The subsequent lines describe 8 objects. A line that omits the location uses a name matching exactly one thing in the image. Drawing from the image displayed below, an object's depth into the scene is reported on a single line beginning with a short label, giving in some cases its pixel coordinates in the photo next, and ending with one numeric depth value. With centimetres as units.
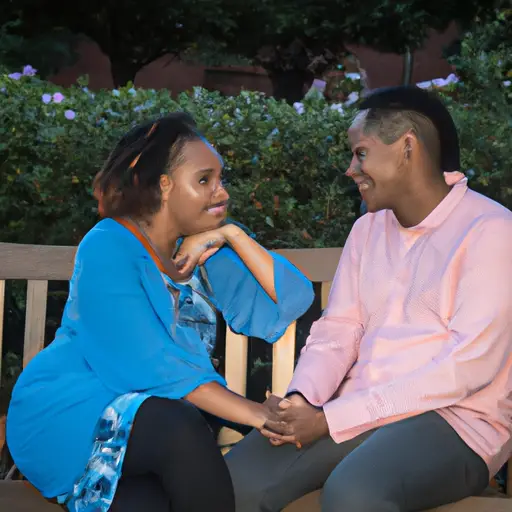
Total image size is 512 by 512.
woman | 290
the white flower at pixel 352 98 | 549
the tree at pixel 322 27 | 1235
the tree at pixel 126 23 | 1238
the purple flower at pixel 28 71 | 601
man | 296
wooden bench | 373
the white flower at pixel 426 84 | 593
